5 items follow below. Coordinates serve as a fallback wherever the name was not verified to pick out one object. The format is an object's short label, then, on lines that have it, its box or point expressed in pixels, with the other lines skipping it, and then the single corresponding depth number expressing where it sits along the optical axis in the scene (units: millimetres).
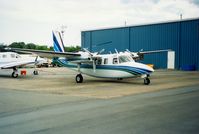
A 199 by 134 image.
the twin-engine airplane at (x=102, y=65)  21094
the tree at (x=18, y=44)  98050
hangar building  43969
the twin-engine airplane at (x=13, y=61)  29250
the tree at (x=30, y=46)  99300
